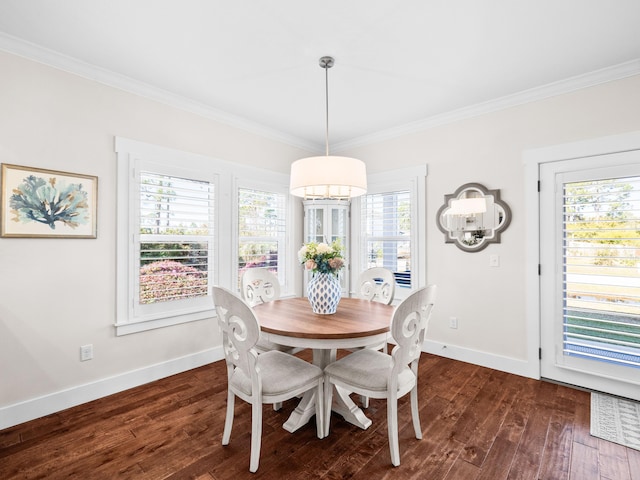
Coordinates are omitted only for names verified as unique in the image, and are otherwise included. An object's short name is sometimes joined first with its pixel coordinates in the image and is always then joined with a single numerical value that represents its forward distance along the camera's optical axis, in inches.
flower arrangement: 91.7
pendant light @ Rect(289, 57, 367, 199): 85.0
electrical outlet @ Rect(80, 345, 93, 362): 99.7
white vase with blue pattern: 93.1
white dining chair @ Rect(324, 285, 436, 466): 70.3
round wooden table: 74.5
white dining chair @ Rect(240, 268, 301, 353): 113.4
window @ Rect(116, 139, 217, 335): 109.3
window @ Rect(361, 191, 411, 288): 153.6
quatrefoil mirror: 125.6
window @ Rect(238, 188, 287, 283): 145.8
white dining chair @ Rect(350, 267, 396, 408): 116.3
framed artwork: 87.4
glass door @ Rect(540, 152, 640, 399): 99.5
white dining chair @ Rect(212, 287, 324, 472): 67.7
